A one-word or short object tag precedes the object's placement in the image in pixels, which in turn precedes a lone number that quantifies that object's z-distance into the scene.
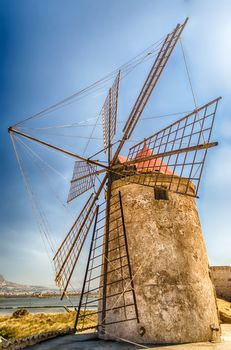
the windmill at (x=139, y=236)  5.75
